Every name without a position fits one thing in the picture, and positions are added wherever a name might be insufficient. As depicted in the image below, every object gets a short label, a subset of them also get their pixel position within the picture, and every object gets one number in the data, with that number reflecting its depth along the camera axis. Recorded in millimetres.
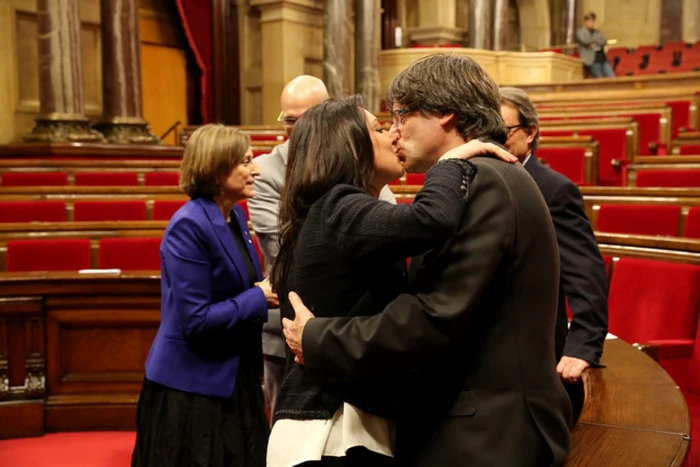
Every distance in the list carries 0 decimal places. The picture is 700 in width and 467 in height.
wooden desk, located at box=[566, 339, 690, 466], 1354
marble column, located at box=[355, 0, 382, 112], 9758
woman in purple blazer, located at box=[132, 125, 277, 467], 1865
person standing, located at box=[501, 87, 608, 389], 1640
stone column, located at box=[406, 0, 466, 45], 11688
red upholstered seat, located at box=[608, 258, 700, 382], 2408
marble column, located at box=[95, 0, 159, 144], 7328
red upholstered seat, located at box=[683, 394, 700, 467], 1883
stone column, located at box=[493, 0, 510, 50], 11250
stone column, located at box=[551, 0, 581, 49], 13391
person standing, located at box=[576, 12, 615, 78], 10898
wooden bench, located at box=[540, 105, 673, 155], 6547
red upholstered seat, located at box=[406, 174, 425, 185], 5286
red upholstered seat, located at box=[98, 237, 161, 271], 3406
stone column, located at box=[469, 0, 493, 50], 11156
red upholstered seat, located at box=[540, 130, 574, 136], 6109
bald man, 2066
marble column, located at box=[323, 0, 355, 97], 9180
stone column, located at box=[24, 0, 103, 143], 6598
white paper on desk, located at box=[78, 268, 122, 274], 2982
